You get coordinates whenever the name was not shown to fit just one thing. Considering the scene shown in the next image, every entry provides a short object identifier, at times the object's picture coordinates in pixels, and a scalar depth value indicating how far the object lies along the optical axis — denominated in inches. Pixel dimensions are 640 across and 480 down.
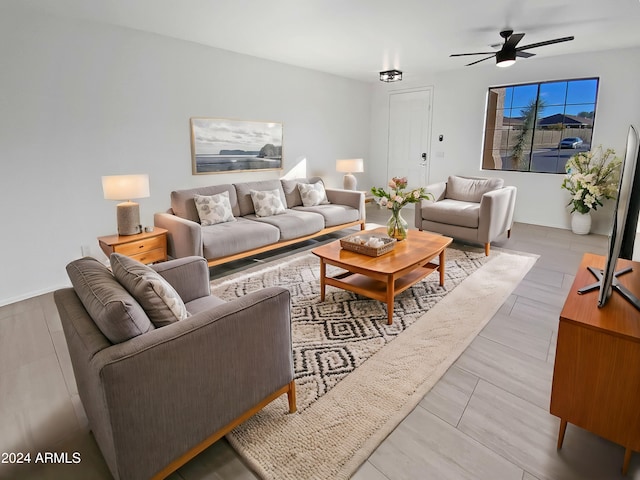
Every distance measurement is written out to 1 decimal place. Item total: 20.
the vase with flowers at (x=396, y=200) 129.1
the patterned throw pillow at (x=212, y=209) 159.9
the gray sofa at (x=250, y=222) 140.6
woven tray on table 118.6
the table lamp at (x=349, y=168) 236.3
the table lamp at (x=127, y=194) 127.3
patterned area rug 64.4
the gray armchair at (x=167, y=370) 48.7
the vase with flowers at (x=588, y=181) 194.1
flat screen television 57.9
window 214.8
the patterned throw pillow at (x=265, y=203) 180.2
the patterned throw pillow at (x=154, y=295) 59.0
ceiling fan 144.2
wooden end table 129.3
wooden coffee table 107.7
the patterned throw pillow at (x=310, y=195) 204.1
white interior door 265.7
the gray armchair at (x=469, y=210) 166.9
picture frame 179.3
